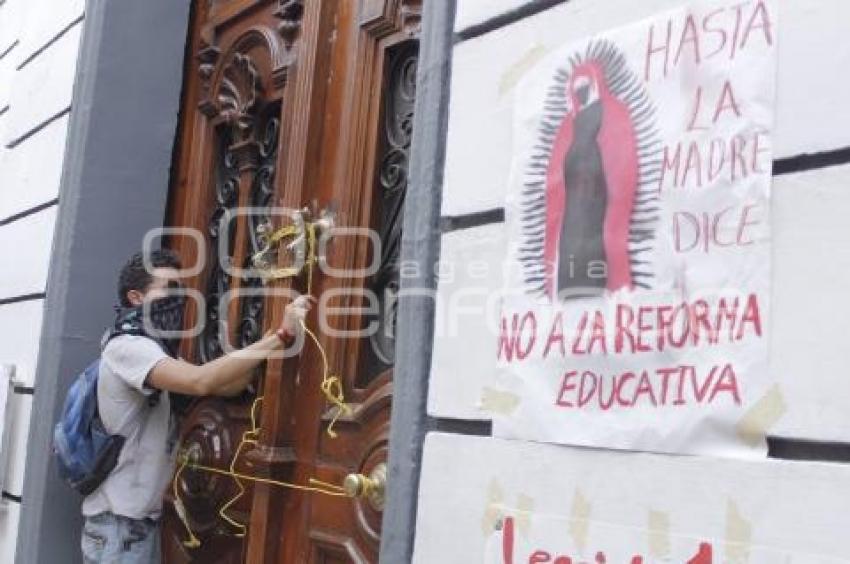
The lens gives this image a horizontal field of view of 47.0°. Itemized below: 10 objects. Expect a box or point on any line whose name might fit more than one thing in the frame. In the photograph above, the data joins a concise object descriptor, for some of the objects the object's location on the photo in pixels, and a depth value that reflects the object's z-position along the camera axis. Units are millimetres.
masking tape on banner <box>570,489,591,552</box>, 1644
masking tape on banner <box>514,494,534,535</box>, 1737
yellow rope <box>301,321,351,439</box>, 2618
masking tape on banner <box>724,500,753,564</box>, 1417
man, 2924
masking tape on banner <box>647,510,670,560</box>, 1524
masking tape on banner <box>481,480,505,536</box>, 1799
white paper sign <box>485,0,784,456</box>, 1491
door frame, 3564
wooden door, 2613
